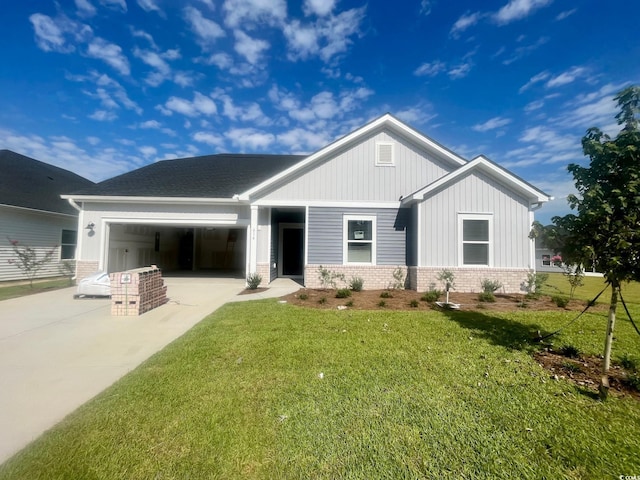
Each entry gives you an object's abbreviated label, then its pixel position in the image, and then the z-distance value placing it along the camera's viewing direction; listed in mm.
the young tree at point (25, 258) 11863
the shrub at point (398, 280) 10703
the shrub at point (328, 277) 10727
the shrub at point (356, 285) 10258
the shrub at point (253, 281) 10594
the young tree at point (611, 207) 3535
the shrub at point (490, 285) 9609
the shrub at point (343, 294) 8961
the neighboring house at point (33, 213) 12281
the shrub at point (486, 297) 8414
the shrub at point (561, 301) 7750
